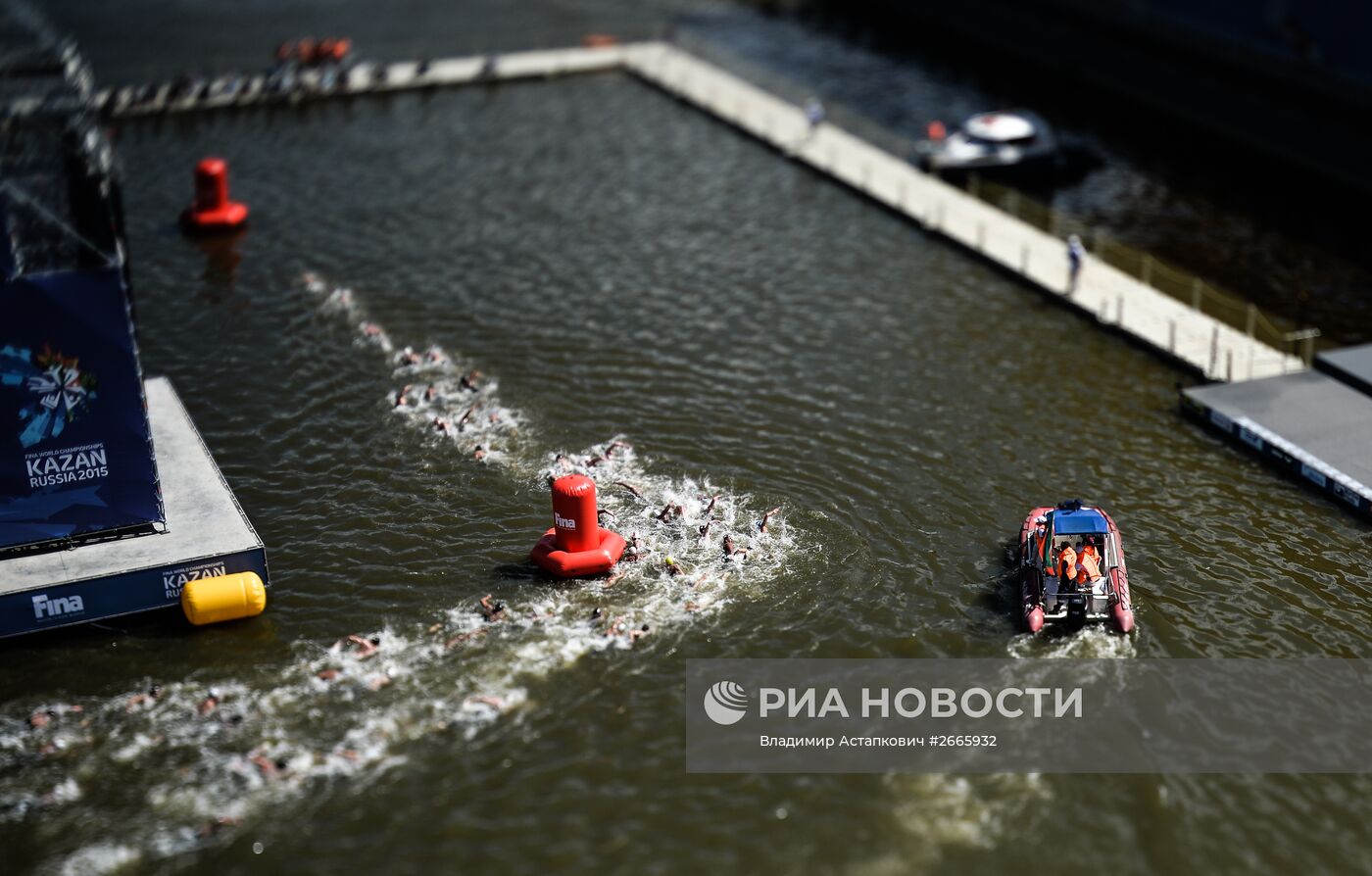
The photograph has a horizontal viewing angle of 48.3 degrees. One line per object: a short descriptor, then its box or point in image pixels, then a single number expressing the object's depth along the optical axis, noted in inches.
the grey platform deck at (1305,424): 1635.1
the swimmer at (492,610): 1407.1
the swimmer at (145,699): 1295.5
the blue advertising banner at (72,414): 1396.4
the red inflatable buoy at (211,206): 2370.8
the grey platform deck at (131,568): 1392.7
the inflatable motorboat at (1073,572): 1391.5
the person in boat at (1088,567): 1396.4
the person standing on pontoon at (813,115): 2842.0
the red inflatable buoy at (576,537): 1460.4
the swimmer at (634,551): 1504.7
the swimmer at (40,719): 1270.9
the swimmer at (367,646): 1355.8
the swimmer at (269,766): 1207.6
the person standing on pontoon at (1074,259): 2134.6
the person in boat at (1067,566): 1397.6
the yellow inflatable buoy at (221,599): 1400.1
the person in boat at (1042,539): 1427.8
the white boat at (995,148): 2618.1
